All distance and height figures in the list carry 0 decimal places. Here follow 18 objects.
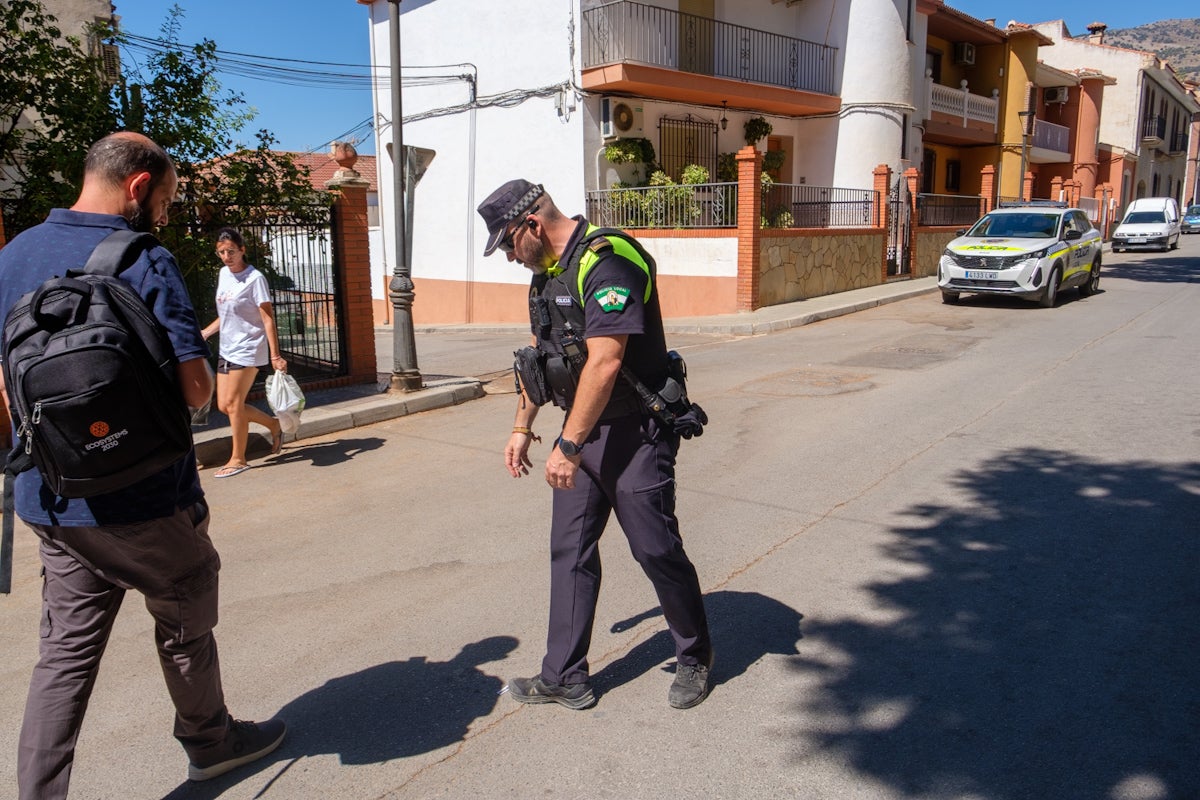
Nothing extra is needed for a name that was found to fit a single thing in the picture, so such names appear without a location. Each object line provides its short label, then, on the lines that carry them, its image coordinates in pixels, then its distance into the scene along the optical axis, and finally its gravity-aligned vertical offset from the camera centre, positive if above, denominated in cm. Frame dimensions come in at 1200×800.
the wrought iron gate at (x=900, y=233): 2077 -7
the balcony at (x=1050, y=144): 3288 +320
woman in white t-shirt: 646 -70
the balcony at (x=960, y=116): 2616 +343
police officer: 289 -67
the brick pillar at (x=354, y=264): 944 -37
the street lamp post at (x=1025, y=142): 2849 +279
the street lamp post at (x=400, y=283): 891 -53
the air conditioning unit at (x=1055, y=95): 3634 +540
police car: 1490 -42
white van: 3031 +8
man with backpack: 241 -78
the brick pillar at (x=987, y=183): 2445 +125
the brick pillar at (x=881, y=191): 1936 +82
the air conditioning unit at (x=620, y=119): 1791 +217
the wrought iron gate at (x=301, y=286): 905 -59
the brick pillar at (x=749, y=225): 1540 +8
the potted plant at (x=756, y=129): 2097 +229
